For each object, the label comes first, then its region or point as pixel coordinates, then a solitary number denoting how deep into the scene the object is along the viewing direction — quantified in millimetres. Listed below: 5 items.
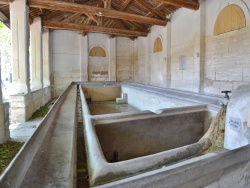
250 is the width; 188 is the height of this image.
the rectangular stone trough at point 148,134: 1551
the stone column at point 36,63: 8211
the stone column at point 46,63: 10750
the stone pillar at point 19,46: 5816
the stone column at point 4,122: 3510
